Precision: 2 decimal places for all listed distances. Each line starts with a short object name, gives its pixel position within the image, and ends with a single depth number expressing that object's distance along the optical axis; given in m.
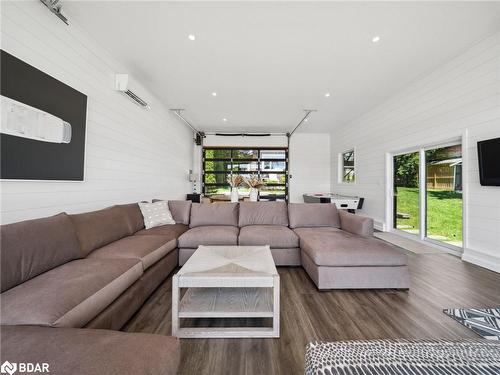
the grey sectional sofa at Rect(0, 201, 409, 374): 0.89
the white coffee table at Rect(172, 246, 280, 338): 1.51
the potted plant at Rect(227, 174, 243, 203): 3.76
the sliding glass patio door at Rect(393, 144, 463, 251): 3.50
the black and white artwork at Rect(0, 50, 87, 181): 1.73
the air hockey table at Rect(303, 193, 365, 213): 5.61
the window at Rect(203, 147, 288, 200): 7.96
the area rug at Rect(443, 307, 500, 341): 1.59
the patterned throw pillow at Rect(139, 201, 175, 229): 3.09
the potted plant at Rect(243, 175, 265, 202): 3.83
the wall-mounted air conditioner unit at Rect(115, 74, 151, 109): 3.14
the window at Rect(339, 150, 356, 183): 6.57
